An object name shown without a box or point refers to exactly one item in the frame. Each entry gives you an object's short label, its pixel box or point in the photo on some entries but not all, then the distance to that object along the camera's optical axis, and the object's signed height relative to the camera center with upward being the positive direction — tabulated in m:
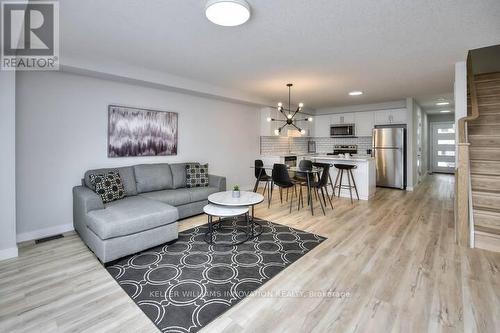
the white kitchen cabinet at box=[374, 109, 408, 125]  6.61 +1.27
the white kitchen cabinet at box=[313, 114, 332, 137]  8.10 +1.28
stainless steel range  7.67 +0.42
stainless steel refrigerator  6.43 +0.18
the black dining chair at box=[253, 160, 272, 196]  5.21 -0.22
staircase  2.94 -0.02
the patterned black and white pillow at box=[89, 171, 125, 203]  3.28 -0.30
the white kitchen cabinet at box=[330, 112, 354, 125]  7.54 +1.41
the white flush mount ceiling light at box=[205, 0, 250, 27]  1.99 +1.31
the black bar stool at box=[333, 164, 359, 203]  5.14 -0.31
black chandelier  4.66 +1.12
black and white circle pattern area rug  1.83 -1.08
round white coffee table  3.12 -0.51
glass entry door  9.52 +0.57
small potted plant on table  3.47 -0.43
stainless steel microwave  7.44 +1.00
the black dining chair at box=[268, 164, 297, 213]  4.49 -0.27
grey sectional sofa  2.57 -0.60
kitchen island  5.34 -0.29
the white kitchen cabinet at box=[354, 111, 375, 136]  7.13 +1.19
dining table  4.29 -0.27
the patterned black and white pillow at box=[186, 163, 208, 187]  4.48 -0.23
